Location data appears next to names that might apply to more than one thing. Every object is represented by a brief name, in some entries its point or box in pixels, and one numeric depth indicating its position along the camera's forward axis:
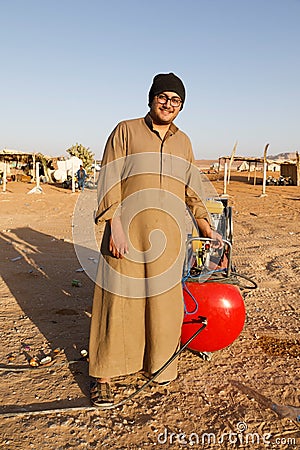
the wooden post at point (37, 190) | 19.50
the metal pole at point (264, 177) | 19.21
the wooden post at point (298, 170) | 27.02
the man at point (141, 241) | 2.82
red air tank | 3.37
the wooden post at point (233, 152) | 21.85
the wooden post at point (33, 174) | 28.26
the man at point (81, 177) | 23.40
